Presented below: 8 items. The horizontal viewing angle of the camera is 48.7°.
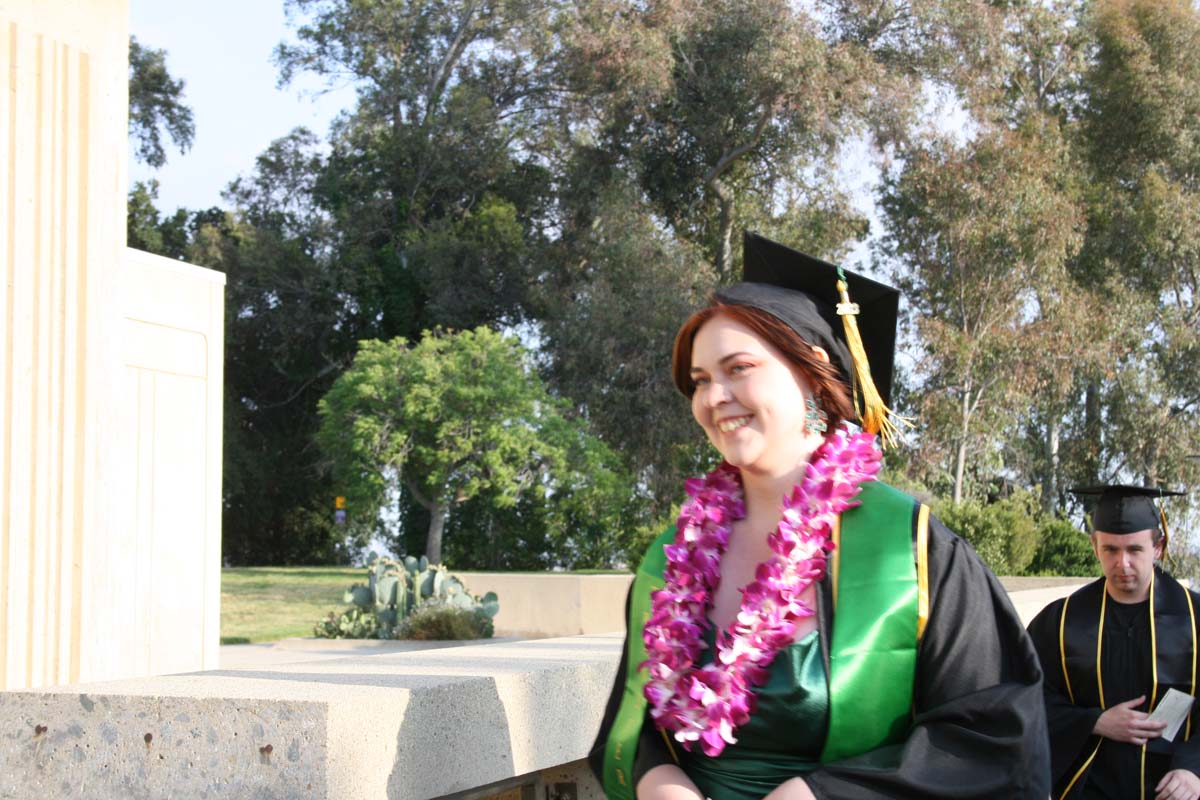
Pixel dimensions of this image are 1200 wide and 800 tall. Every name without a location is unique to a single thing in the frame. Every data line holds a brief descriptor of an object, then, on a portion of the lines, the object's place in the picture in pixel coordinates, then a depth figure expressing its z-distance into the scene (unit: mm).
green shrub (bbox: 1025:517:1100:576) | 21484
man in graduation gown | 3742
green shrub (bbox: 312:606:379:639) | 16172
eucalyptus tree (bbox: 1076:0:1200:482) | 28562
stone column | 5863
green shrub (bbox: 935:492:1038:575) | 19672
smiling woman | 1959
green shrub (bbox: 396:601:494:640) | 15430
